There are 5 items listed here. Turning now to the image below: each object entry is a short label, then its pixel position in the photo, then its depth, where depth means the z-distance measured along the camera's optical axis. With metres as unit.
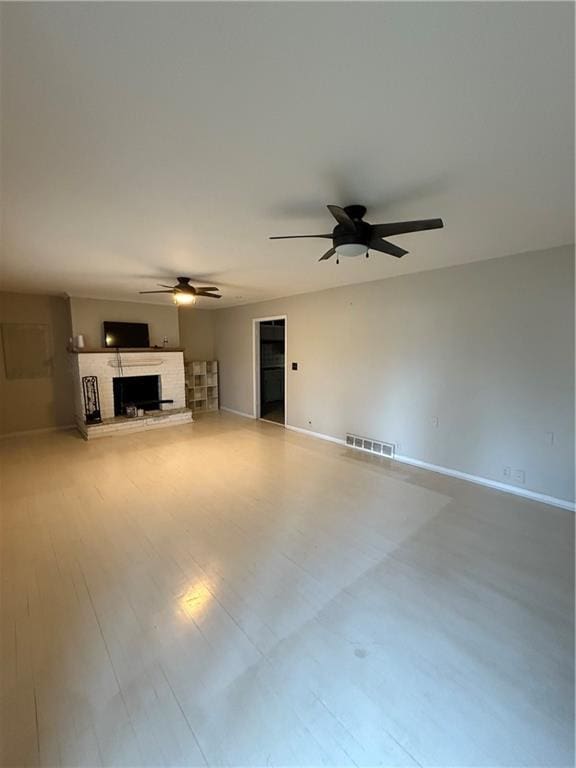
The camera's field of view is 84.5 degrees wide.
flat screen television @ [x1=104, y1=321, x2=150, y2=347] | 5.77
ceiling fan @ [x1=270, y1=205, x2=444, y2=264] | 1.81
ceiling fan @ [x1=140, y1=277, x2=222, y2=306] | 3.96
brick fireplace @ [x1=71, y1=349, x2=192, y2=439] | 5.48
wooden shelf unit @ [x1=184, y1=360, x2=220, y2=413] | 7.17
